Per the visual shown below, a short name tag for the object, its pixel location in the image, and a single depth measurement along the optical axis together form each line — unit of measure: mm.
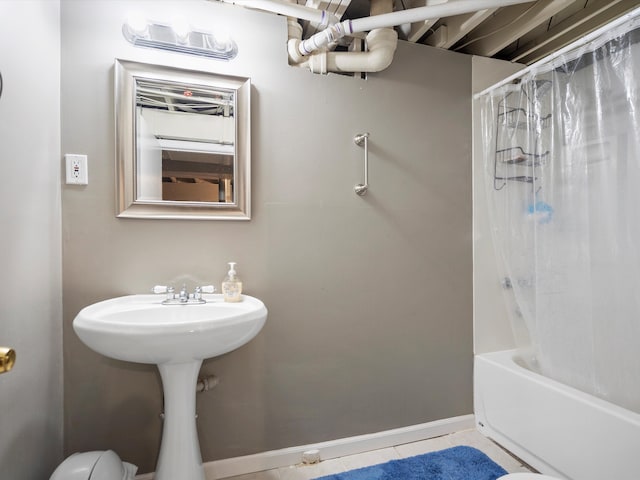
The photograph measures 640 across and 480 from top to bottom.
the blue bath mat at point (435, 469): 1414
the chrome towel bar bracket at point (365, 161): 1585
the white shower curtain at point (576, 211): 1216
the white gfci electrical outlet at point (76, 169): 1228
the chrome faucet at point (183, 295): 1271
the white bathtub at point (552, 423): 1163
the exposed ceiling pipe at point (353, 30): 1321
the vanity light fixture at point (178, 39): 1263
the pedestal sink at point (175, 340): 888
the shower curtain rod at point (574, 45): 1110
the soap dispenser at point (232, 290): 1313
